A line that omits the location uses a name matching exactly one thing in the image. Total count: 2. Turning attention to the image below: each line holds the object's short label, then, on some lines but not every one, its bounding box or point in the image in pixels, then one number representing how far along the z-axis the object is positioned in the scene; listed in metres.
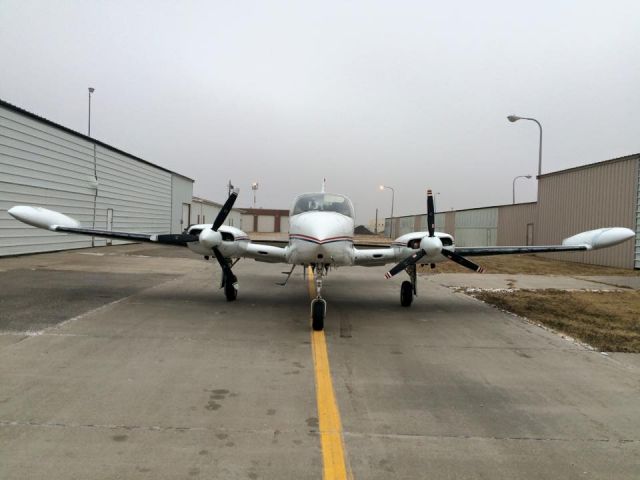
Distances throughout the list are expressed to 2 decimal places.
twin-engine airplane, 8.52
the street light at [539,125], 26.10
